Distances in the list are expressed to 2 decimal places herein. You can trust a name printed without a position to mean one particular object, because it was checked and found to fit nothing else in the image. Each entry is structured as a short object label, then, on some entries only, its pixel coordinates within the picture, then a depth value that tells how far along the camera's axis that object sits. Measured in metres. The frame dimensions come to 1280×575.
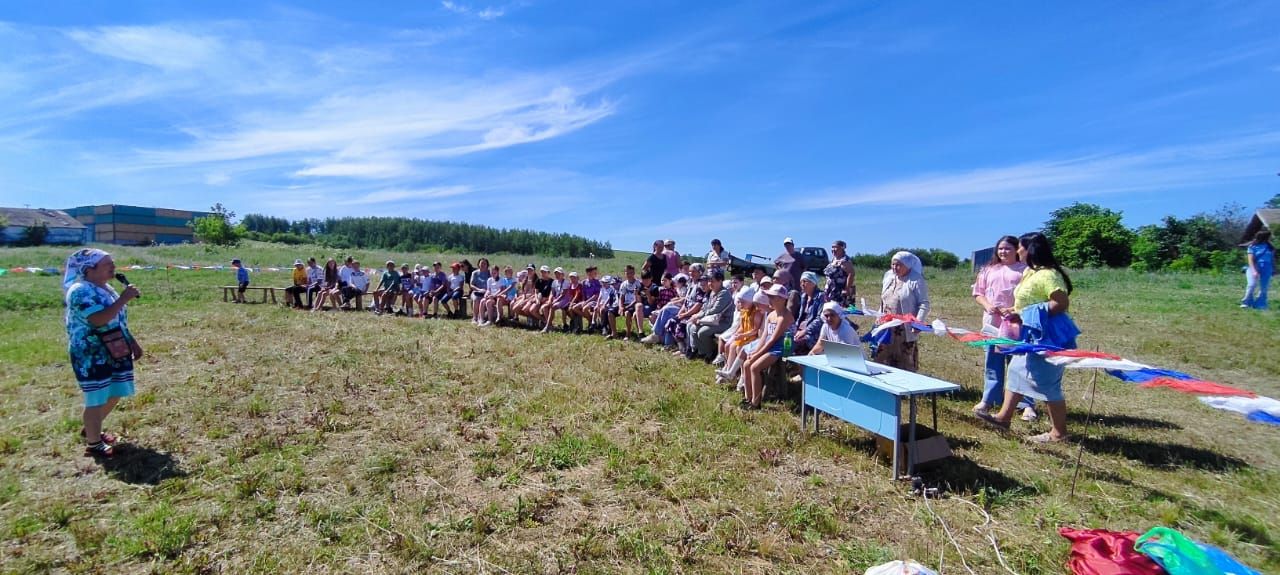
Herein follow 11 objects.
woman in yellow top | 4.64
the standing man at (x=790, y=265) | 8.09
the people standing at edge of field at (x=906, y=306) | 6.12
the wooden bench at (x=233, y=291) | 15.73
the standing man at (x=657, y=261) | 10.93
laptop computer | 4.45
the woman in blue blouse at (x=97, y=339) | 4.38
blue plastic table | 4.02
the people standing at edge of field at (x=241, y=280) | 15.49
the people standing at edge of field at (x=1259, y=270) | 10.60
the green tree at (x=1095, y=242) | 38.16
